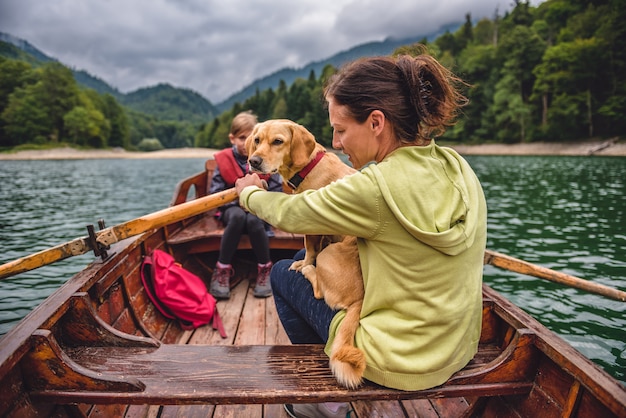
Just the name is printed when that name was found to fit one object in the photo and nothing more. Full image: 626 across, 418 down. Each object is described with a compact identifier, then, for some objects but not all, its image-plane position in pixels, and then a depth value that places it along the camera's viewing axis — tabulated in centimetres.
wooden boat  176
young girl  458
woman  148
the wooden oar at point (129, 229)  271
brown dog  208
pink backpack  385
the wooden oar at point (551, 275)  364
